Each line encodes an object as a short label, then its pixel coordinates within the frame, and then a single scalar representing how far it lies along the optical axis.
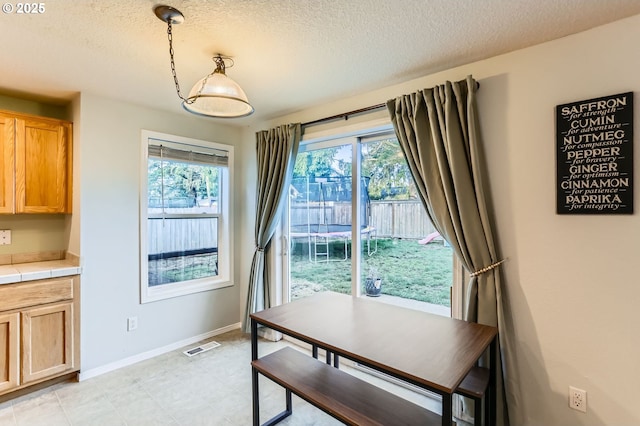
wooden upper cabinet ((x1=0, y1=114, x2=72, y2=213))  2.44
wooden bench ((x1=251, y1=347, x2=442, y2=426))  1.47
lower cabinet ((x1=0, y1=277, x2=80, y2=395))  2.24
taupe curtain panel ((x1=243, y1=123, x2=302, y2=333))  3.07
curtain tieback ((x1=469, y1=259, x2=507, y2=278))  1.91
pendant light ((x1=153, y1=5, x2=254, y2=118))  1.53
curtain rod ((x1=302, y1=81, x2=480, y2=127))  2.48
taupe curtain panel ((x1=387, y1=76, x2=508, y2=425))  1.91
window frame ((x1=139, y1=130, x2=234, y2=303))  2.93
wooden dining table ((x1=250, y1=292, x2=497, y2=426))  1.26
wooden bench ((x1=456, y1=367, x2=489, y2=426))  1.54
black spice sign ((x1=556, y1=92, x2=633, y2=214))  1.55
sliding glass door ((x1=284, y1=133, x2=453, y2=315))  2.47
